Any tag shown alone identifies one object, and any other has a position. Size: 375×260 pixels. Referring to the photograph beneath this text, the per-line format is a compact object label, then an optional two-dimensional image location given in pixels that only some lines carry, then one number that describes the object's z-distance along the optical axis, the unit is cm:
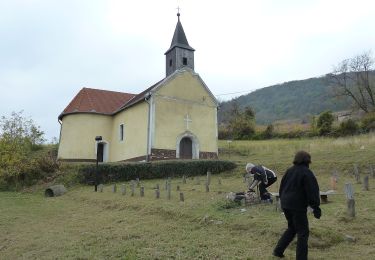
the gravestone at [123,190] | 1672
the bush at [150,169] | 2191
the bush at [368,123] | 3794
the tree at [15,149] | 2245
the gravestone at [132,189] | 1609
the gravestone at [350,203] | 909
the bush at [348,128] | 3875
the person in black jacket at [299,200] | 668
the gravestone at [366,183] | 1304
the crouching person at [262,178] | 1148
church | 2834
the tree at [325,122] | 4115
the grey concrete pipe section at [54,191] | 1938
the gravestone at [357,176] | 1581
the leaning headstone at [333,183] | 1421
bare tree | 4450
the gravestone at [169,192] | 1422
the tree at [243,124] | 4878
